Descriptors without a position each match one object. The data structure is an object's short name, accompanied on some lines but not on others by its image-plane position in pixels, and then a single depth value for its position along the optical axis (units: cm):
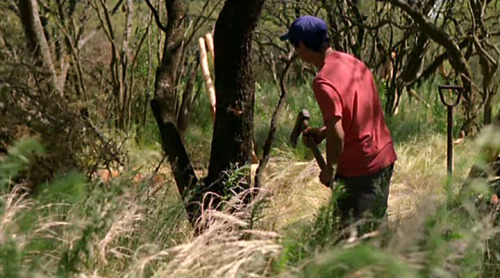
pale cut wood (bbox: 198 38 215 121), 1794
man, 777
